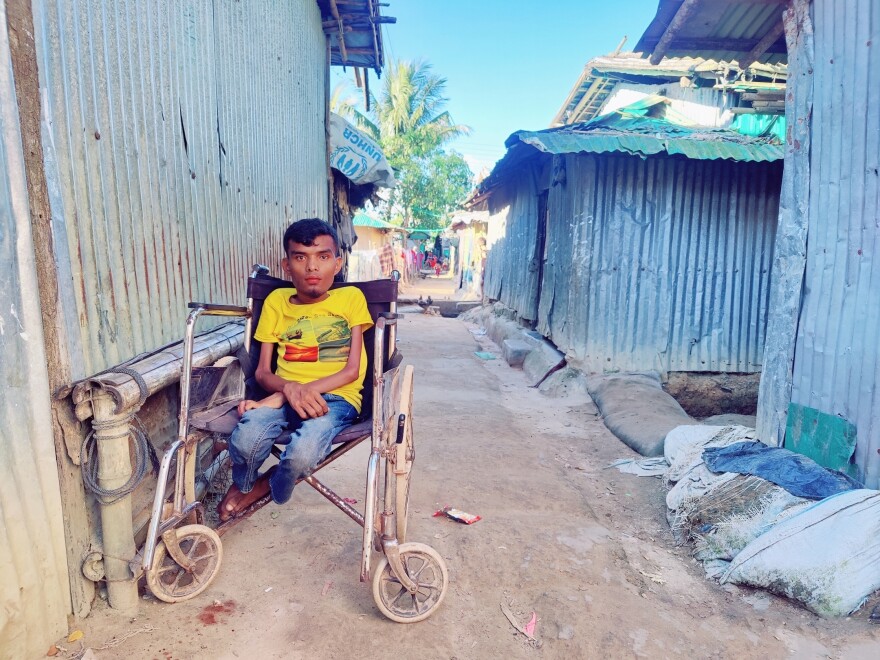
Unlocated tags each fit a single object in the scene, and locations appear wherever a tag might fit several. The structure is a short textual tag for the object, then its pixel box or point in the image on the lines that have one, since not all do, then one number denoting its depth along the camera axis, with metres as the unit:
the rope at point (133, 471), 1.92
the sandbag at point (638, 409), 4.52
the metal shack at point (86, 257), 1.62
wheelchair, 2.04
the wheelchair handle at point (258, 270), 2.70
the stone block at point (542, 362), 7.00
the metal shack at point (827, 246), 2.82
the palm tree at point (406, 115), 23.94
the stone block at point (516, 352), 7.91
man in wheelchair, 2.16
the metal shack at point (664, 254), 6.21
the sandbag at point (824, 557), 2.29
